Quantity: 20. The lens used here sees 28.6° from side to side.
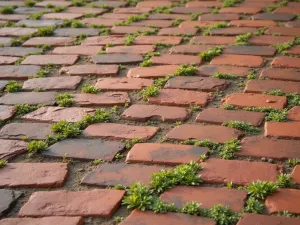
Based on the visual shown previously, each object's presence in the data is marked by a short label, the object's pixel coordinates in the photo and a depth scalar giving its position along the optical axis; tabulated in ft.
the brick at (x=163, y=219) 5.93
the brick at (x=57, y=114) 8.50
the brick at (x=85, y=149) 7.40
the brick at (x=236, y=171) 6.72
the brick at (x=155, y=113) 8.34
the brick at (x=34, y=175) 6.79
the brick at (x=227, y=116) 8.15
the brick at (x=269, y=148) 7.24
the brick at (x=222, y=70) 9.80
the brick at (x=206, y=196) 6.24
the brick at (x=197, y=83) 9.26
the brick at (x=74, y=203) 6.19
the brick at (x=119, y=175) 6.76
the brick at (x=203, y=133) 7.71
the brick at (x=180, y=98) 8.77
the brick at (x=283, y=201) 6.14
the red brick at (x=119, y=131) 7.88
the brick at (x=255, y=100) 8.59
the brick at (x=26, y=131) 8.00
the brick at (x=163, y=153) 7.18
